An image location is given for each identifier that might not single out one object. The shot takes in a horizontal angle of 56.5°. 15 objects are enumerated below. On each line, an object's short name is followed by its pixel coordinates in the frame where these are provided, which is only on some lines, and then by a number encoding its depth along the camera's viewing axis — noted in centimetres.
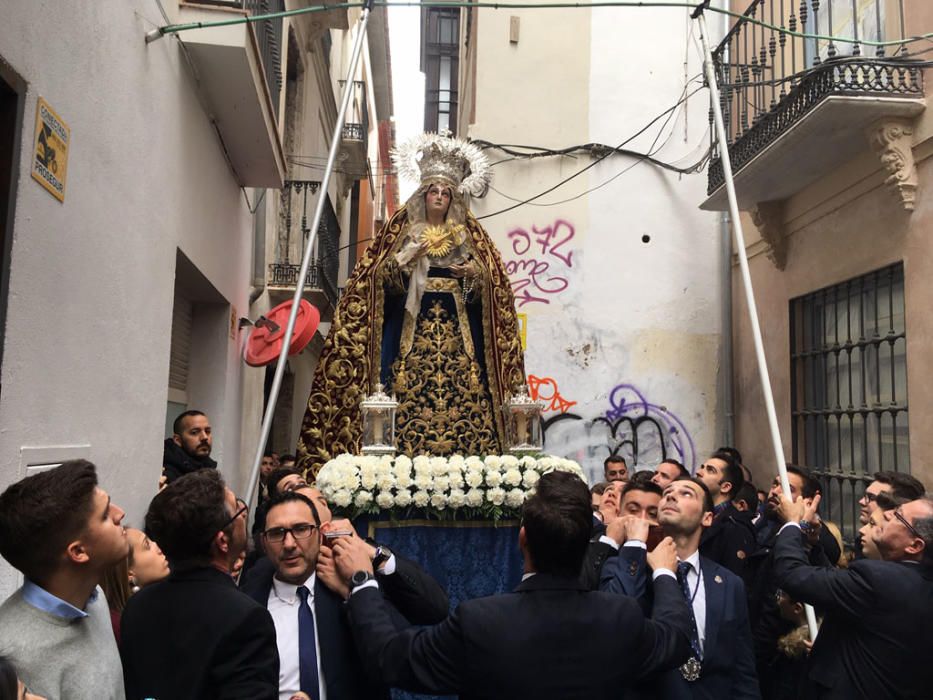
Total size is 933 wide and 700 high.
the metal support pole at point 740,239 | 435
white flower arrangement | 420
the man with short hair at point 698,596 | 262
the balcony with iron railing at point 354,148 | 1322
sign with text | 304
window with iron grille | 616
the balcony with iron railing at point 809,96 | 581
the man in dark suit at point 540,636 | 201
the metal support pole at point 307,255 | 441
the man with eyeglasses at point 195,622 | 191
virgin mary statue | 505
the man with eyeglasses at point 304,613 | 229
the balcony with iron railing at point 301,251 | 938
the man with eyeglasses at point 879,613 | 262
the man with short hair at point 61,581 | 165
